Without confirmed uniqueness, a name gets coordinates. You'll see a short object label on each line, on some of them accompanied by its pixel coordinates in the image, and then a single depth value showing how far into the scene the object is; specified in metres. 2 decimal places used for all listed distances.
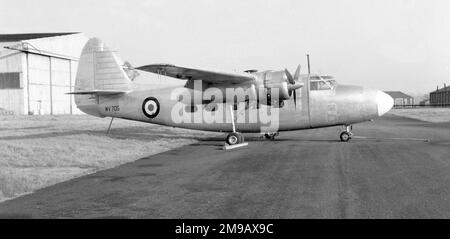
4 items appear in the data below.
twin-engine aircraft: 20.67
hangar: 65.00
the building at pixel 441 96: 141.00
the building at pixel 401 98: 196.25
